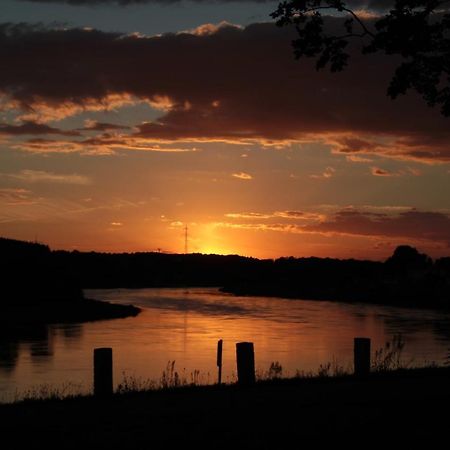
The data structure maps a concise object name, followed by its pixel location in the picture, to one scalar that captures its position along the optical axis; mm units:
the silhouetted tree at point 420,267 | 187575
